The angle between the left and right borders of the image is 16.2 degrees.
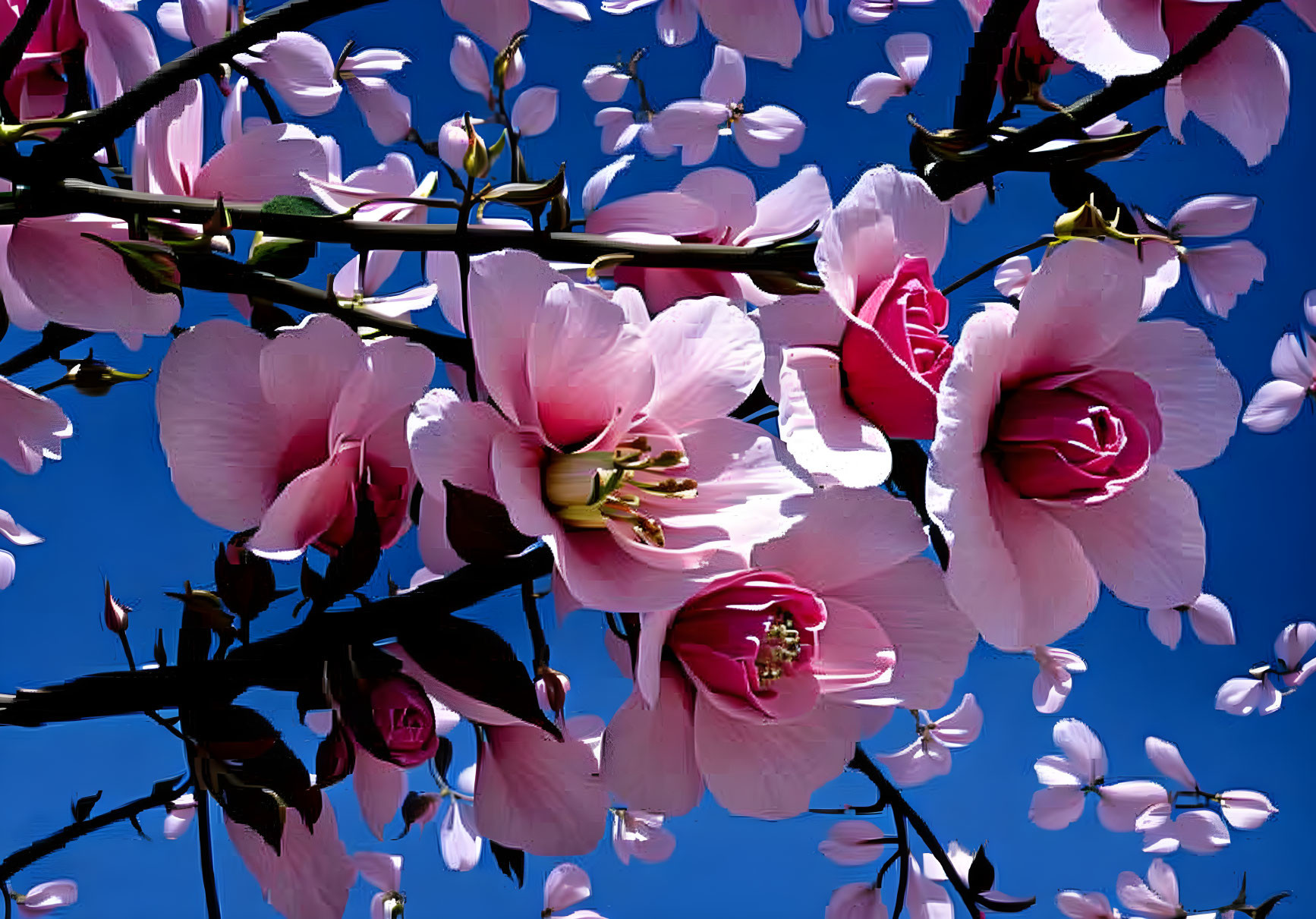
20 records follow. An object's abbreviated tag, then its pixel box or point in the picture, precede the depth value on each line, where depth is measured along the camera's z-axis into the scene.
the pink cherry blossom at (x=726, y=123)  2.22
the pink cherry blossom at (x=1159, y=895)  2.38
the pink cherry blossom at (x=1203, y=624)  2.39
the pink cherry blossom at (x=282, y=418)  1.09
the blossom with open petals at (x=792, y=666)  1.09
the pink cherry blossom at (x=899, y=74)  2.30
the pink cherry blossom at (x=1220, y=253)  1.71
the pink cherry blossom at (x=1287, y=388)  2.59
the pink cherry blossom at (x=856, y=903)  1.48
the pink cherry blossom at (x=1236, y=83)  1.13
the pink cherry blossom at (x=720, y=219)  1.17
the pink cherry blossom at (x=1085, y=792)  2.55
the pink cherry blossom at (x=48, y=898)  2.29
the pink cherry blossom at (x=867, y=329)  1.09
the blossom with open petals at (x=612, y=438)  1.07
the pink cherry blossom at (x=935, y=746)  2.13
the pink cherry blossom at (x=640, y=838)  2.22
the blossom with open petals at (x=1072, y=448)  1.07
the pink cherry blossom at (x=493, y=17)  1.13
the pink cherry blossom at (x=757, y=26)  1.12
